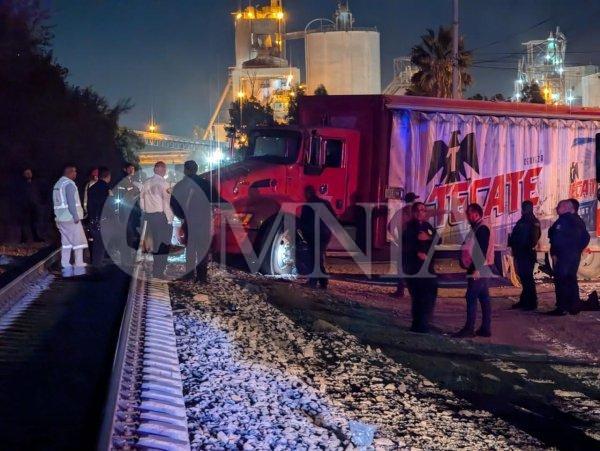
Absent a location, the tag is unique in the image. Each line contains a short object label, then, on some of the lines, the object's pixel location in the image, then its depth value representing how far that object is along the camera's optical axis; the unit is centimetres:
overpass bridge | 10038
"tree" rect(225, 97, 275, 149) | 8300
